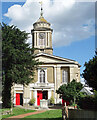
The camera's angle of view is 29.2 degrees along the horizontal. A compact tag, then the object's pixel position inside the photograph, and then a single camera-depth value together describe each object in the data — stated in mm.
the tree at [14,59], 25156
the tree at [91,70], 13966
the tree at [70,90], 29016
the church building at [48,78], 37188
